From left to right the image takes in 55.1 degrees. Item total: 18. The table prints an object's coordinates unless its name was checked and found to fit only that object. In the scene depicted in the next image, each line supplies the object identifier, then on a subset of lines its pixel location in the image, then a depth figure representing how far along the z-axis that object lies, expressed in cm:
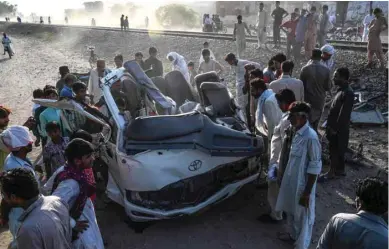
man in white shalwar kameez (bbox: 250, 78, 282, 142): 521
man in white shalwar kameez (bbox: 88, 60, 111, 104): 795
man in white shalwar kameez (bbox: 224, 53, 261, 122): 759
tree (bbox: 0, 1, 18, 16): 8512
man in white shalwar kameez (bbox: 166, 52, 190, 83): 862
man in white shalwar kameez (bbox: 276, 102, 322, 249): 398
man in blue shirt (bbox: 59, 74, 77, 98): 661
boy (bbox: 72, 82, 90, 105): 569
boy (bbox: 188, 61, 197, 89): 978
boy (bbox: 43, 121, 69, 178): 473
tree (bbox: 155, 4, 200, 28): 4269
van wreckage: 450
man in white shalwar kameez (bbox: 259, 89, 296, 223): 437
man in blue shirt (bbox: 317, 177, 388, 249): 247
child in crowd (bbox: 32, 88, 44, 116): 614
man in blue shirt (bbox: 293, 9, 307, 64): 1258
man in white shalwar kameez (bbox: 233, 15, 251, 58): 1466
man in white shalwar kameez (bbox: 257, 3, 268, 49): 1562
